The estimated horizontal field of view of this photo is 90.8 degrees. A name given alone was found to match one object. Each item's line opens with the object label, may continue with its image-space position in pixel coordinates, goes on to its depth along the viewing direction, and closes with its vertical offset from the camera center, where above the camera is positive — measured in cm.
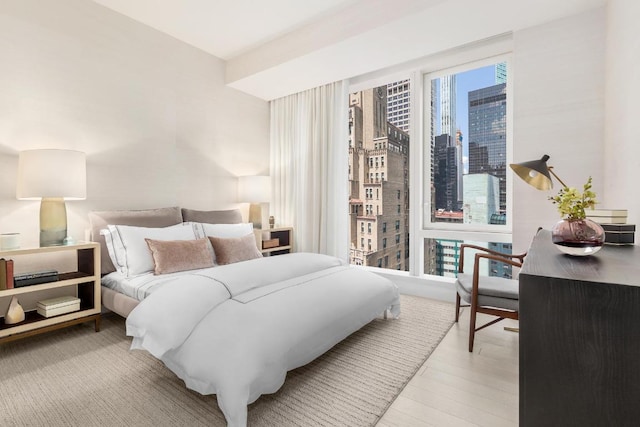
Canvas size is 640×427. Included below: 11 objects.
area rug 154 -101
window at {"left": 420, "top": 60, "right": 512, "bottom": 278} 324 +47
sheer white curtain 407 +57
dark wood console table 73 -34
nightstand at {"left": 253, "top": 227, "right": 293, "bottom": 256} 396 -42
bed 148 -60
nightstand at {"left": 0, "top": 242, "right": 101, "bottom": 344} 221 -67
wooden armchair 212 -61
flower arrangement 123 +2
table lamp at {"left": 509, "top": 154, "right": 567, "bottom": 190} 221 +26
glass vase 110 -10
